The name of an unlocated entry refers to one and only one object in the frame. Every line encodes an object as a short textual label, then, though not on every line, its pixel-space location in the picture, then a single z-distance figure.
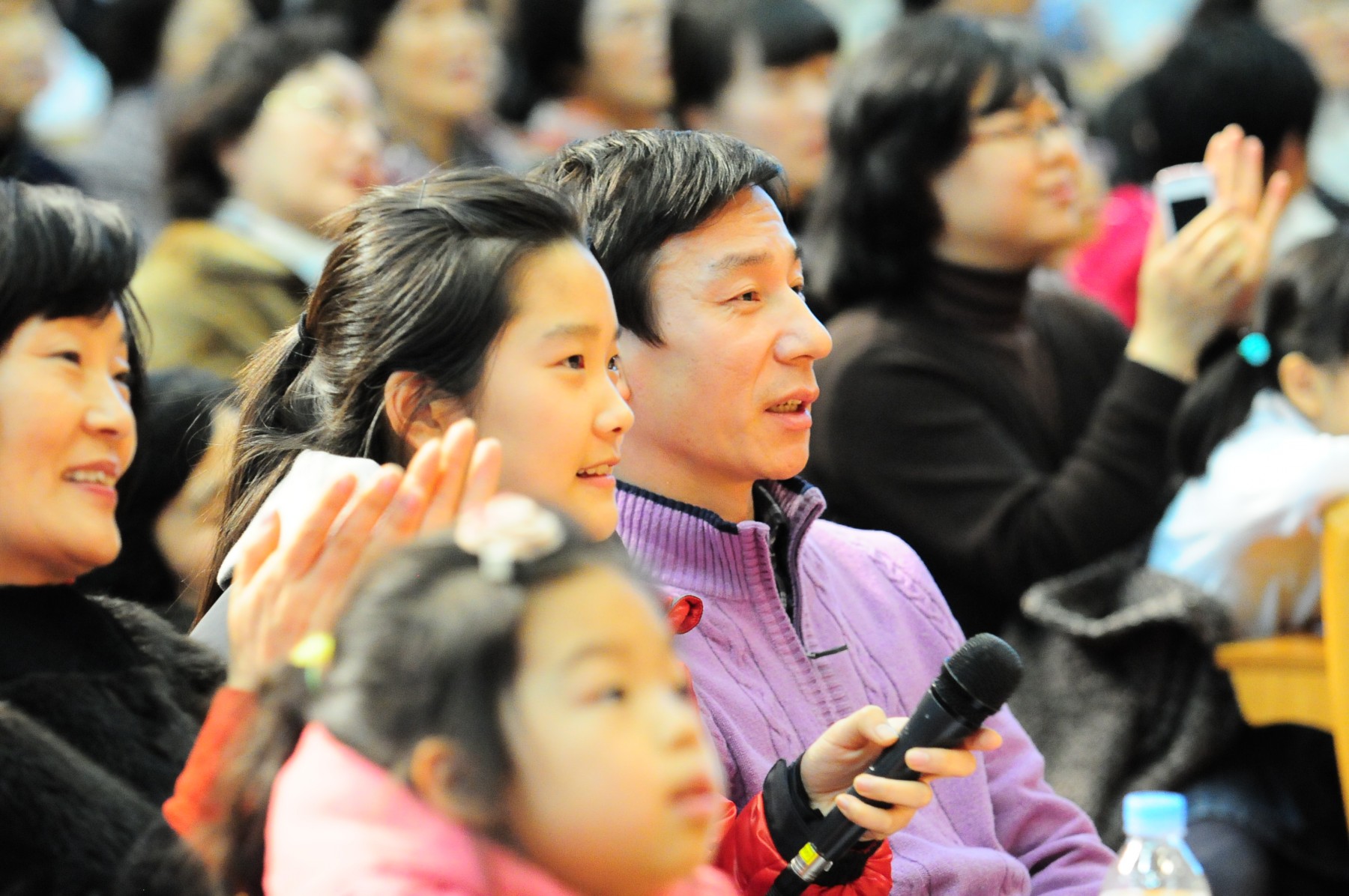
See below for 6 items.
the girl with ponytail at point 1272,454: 4.31
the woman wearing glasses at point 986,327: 4.34
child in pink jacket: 3.37
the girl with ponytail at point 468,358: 3.70
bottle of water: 3.56
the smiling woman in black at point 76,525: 3.77
